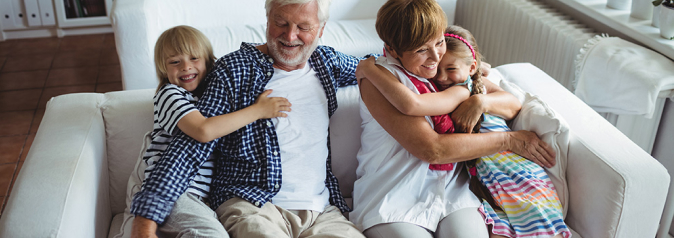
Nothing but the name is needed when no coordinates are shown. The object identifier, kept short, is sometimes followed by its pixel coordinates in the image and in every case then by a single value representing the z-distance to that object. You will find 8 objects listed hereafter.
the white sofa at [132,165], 1.24
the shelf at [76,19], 4.27
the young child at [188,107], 1.39
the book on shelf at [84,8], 4.35
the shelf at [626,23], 2.00
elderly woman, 1.39
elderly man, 1.41
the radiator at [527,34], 2.36
